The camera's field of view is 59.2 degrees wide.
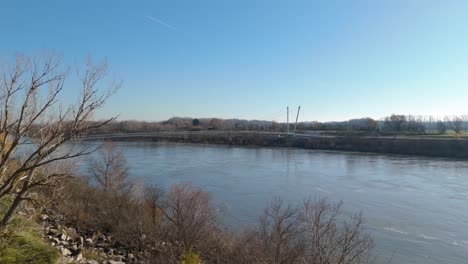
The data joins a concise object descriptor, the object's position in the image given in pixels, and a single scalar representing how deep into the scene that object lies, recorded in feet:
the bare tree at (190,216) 34.71
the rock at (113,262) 24.68
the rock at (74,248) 24.40
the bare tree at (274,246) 25.68
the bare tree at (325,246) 23.18
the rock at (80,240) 27.64
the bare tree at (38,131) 14.26
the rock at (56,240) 24.53
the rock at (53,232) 26.50
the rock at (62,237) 26.24
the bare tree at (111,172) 55.72
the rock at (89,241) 29.55
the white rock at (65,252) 22.56
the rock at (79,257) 22.41
